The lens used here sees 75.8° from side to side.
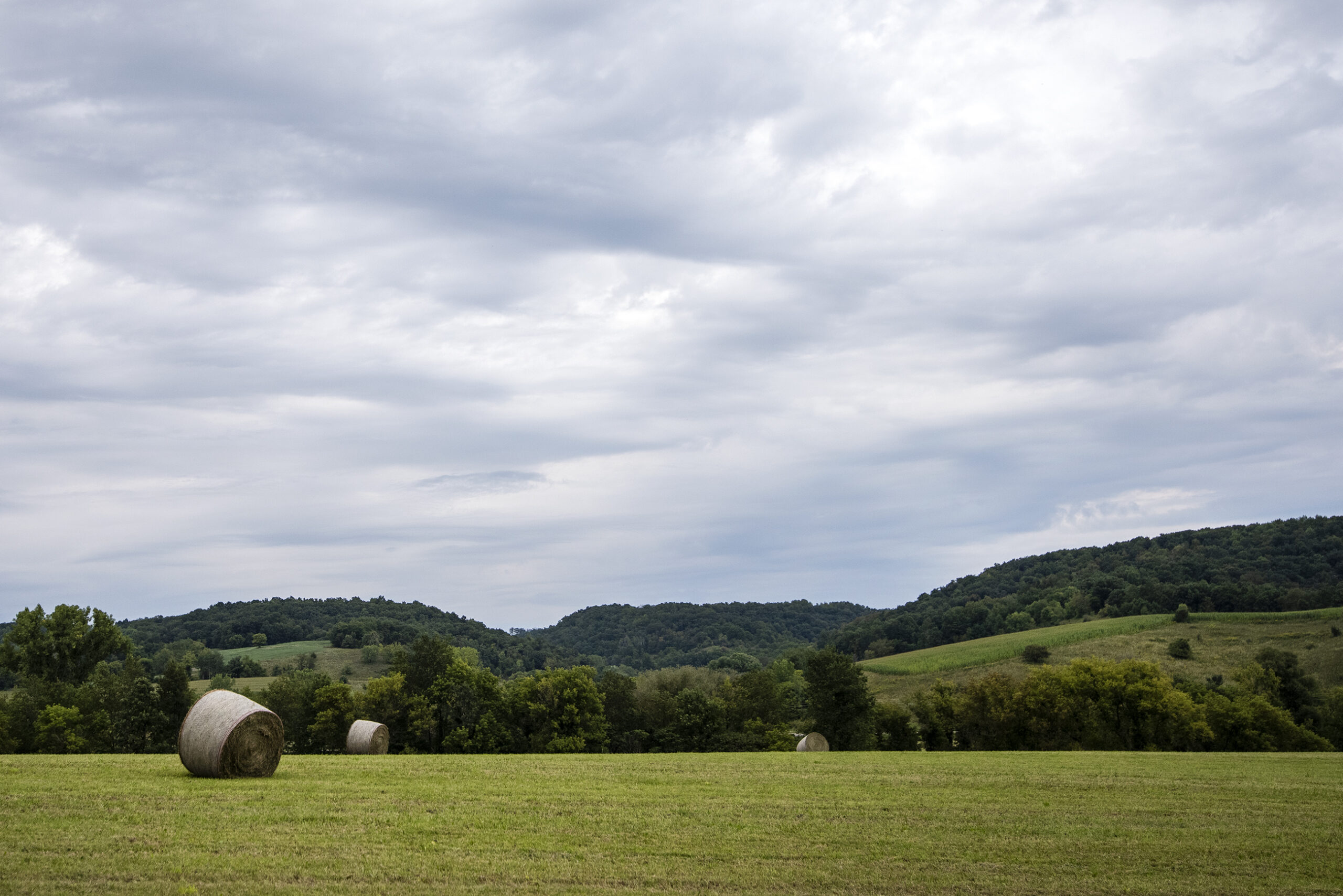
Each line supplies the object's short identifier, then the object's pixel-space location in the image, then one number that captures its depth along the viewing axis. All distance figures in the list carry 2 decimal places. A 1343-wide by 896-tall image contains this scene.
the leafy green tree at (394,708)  54.34
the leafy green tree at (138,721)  52.81
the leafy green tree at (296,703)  56.34
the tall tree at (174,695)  53.44
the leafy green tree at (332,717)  53.00
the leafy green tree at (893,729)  57.62
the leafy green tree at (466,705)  53.50
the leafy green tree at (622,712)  66.44
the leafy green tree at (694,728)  61.69
